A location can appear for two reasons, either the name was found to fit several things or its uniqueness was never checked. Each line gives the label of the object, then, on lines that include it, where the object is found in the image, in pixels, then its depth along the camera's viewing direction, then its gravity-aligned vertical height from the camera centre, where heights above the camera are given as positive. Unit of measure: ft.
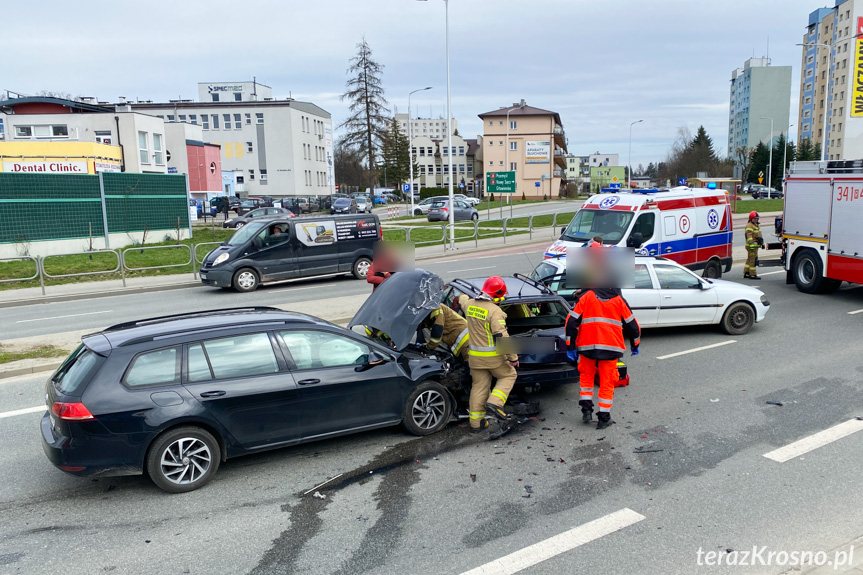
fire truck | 41.57 -2.87
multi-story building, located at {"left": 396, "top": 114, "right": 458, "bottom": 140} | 545.85 +62.92
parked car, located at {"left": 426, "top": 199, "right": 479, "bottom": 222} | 132.75 -3.58
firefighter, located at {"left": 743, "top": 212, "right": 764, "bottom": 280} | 51.26 -4.42
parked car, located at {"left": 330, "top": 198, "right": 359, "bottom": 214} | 154.39 -2.06
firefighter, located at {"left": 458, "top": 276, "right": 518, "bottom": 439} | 21.15 -5.69
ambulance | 47.21 -2.67
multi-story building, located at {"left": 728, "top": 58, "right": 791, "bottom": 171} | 388.78 +55.14
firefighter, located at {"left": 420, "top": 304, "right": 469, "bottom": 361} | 23.17 -5.08
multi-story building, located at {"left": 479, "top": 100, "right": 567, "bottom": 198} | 252.01 +18.97
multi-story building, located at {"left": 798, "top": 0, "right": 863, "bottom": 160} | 272.10 +53.01
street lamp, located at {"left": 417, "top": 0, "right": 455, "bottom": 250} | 86.79 +6.62
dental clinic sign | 90.43 +5.85
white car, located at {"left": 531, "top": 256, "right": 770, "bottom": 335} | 33.63 -5.97
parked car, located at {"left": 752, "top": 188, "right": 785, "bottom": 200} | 197.34 -2.40
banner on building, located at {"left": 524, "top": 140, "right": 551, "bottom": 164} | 248.11 +16.43
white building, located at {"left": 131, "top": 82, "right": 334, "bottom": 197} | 225.76 +23.41
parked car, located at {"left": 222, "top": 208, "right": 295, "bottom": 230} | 114.52 -2.80
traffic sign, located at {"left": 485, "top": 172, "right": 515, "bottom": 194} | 98.37 +1.86
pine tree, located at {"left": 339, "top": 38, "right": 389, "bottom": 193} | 200.03 +29.66
